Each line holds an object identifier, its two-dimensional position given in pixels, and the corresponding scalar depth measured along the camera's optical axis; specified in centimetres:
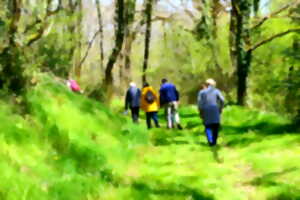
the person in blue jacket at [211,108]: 1257
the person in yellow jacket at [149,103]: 1684
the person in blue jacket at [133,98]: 1673
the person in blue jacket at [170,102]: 1666
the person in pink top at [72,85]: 1863
